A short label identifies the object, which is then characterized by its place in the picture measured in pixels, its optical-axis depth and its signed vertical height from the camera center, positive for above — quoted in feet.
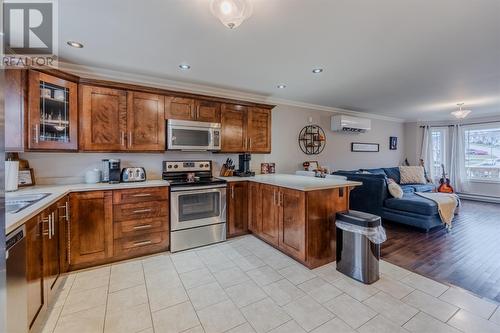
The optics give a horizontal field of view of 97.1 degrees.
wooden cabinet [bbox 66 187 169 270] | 8.09 -2.48
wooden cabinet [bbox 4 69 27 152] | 7.13 +1.80
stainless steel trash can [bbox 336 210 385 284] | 7.48 -3.08
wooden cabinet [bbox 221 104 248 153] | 11.90 +1.94
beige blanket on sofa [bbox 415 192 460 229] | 12.55 -2.35
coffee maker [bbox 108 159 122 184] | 9.39 -0.34
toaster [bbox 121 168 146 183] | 9.92 -0.58
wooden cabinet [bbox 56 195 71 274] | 7.12 -2.40
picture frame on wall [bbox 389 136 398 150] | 22.25 +2.19
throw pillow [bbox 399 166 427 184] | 19.15 -0.95
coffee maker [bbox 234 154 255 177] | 12.60 -0.18
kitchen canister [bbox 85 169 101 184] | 9.32 -0.60
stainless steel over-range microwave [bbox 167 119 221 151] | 10.37 +1.34
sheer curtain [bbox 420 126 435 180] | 22.59 +1.25
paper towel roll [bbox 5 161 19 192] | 7.33 -0.46
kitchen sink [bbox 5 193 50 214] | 5.72 -1.13
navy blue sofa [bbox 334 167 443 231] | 12.27 -2.41
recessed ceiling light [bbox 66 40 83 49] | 7.47 +4.05
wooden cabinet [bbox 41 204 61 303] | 5.88 -2.59
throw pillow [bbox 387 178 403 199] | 13.84 -1.64
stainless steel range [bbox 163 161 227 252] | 9.78 -2.11
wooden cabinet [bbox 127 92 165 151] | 9.64 +1.82
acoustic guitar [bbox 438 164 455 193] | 18.40 -1.83
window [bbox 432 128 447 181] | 22.21 +1.44
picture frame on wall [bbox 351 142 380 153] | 19.20 +1.51
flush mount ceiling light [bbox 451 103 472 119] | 15.57 +3.64
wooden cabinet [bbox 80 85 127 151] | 8.84 +1.80
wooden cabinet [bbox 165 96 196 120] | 10.39 +2.63
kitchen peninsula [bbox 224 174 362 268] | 8.38 -2.10
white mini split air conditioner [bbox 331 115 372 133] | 16.84 +3.16
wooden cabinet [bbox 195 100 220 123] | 11.08 +2.65
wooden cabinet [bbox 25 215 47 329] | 4.87 -2.62
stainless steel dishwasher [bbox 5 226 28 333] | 3.96 -2.34
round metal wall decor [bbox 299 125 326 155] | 16.01 +1.79
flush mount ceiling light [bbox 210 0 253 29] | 4.83 +3.42
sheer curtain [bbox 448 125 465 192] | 21.21 +0.72
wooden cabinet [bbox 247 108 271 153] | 12.71 +1.95
